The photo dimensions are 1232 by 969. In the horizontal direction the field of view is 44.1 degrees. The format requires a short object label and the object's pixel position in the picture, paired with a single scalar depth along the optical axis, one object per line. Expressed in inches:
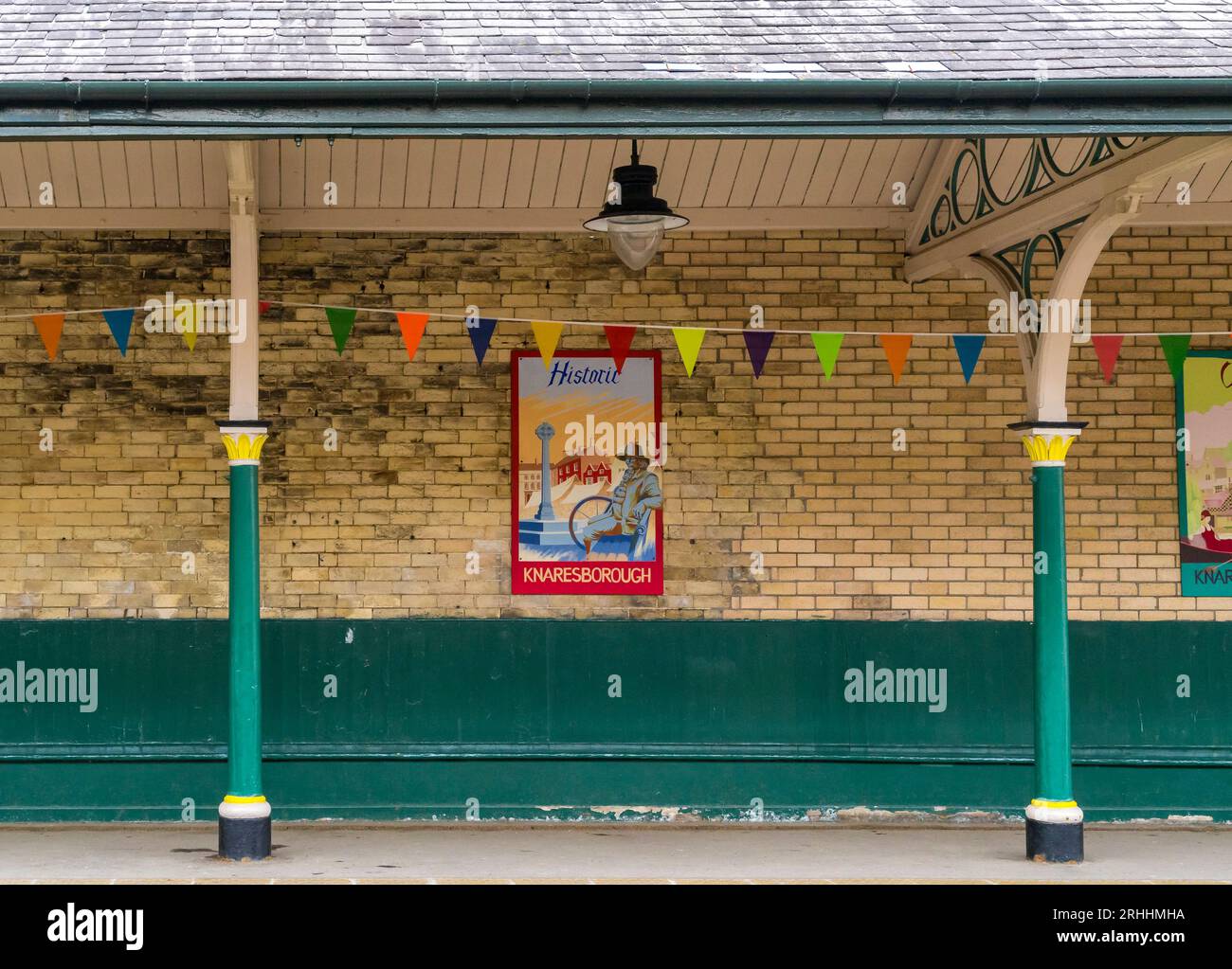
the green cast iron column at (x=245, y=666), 319.6
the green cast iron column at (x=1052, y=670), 323.0
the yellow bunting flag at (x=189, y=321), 362.0
